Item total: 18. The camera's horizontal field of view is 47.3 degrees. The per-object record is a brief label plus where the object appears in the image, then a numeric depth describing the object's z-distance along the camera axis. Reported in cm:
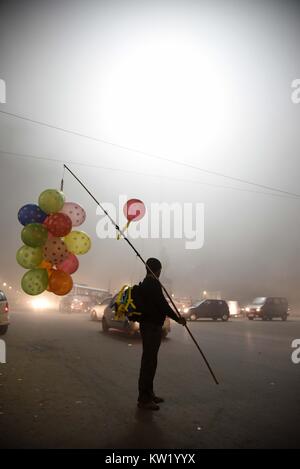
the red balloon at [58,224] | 712
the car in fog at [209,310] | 2373
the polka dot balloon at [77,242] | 771
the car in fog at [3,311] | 1066
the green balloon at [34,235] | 702
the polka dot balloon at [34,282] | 701
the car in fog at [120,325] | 1197
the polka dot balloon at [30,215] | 724
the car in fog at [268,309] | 2623
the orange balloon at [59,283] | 720
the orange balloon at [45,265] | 734
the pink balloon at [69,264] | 752
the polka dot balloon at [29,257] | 720
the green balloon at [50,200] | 728
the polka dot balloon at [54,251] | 723
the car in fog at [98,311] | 1759
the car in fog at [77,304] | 3011
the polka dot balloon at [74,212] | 774
